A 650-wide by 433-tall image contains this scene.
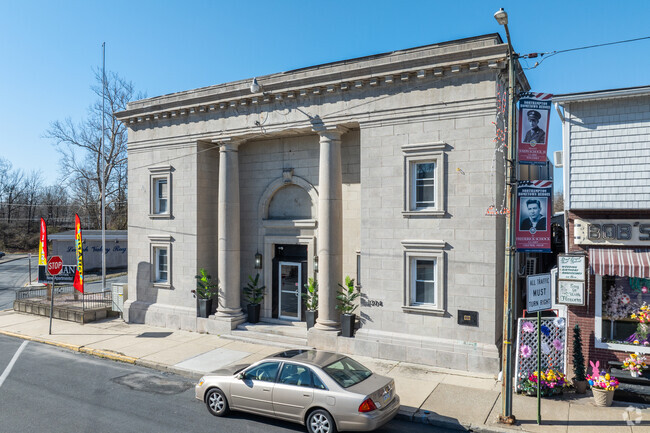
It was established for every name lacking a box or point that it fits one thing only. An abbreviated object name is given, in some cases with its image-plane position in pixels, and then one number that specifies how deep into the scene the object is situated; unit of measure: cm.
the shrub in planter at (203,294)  1791
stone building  1299
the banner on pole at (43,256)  2112
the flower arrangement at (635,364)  1043
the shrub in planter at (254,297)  1758
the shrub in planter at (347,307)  1487
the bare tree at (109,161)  4291
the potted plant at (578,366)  1087
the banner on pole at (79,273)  1983
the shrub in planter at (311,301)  1582
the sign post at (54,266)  1845
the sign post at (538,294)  900
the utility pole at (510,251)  907
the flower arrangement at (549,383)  1062
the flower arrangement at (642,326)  1085
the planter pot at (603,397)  999
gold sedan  845
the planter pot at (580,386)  1084
